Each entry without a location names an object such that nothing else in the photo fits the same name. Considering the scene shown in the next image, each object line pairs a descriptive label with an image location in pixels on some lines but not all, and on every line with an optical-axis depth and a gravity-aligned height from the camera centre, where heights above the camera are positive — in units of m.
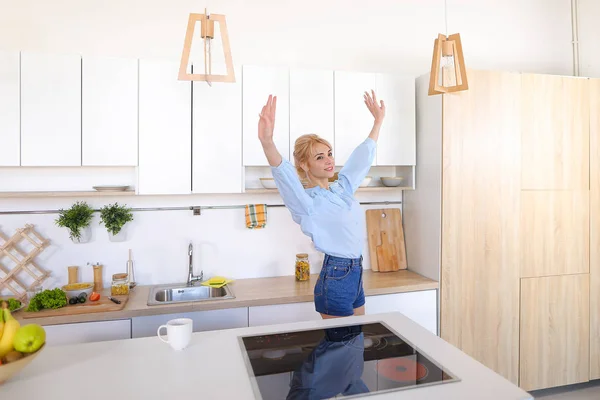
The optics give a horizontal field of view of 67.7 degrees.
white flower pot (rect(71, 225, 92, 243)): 2.65 -0.22
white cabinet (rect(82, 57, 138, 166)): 2.45 +0.48
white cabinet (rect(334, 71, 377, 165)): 2.80 +0.54
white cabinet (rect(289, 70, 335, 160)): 2.73 +0.58
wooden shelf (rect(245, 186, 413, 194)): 2.73 +0.06
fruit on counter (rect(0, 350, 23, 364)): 1.15 -0.41
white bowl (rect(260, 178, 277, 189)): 2.77 +0.09
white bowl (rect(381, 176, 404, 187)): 2.98 +0.11
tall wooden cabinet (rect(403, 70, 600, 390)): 2.76 -0.14
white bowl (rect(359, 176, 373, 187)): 2.92 +0.11
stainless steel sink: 2.68 -0.58
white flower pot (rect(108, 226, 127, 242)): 2.75 -0.24
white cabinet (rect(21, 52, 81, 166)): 2.37 +0.47
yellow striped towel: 2.89 -0.12
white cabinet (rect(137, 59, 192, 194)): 2.52 +0.39
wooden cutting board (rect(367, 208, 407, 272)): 3.09 -0.29
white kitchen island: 1.15 -0.50
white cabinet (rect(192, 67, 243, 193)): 2.59 +0.35
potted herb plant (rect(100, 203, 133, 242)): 2.62 -0.11
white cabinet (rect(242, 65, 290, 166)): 2.66 +0.56
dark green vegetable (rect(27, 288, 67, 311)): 2.25 -0.52
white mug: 1.41 -0.44
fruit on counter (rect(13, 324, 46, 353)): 1.17 -0.37
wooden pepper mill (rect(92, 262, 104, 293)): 2.66 -0.47
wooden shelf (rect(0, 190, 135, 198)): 2.46 +0.02
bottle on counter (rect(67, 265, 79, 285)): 2.64 -0.45
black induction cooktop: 1.19 -0.49
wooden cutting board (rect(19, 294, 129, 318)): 2.19 -0.56
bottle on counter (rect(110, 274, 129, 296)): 2.54 -0.50
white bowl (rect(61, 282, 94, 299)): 2.43 -0.51
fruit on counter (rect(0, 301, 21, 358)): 1.16 -0.36
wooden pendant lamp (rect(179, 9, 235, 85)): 1.61 +0.56
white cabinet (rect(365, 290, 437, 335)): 2.67 -0.65
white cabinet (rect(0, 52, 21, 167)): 2.35 +0.47
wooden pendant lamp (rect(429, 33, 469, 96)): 1.88 +0.58
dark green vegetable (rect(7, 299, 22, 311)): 2.26 -0.54
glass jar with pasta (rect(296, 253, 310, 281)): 2.85 -0.46
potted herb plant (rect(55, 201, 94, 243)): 2.56 -0.13
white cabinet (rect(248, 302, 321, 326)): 2.47 -0.65
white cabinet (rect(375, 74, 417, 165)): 2.89 +0.50
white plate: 2.62 +0.06
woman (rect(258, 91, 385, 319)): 2.03 -0.09
